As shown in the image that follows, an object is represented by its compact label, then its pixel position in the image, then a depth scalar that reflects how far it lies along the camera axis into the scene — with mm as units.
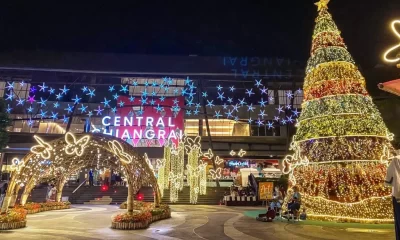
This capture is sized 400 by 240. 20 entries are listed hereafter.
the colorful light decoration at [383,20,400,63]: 5155
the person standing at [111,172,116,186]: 36366
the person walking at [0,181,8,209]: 24502
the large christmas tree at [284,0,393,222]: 13383
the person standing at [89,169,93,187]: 32369
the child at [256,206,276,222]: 14031
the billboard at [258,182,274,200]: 25562
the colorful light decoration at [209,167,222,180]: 35100
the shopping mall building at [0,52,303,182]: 38156
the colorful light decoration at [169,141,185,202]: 23427
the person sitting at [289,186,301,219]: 14312
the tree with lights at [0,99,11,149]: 24078
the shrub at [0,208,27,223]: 11367
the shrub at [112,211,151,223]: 11742
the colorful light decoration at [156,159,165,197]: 25078
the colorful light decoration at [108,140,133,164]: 12312
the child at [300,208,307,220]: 14477
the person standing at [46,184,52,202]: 23148
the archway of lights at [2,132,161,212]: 12523
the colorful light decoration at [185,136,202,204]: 23203
